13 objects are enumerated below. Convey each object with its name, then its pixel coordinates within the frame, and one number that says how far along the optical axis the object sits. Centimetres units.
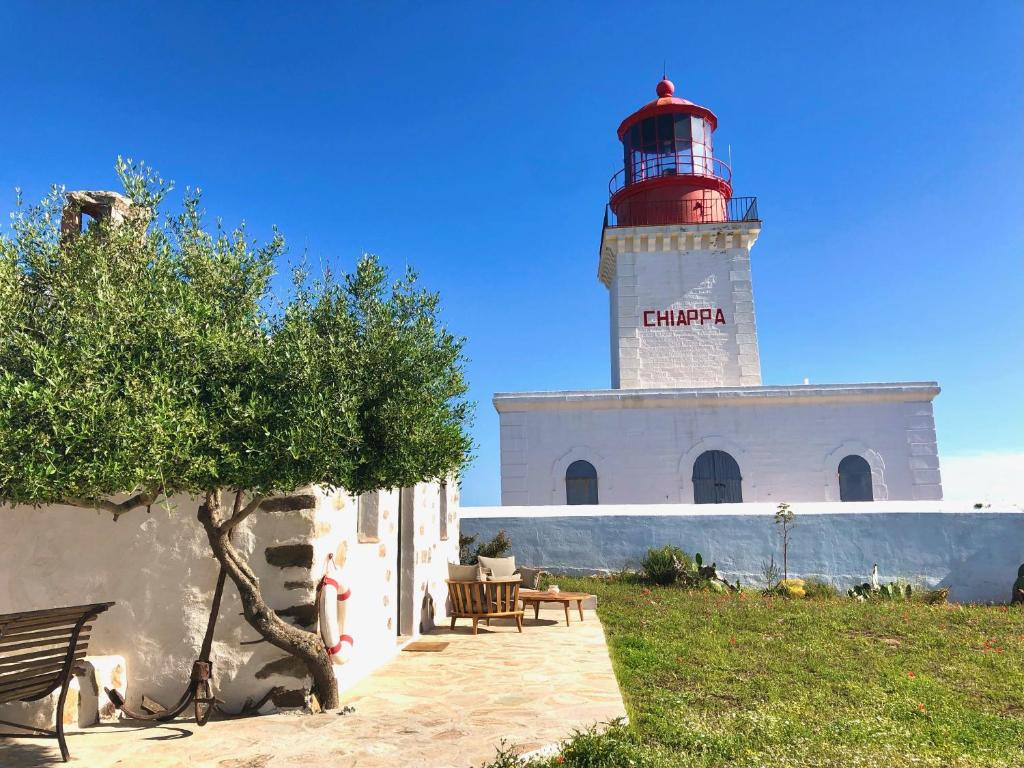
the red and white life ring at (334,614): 622
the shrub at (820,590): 1360
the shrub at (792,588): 1372
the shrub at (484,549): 1422
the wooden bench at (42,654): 496
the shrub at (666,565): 1409
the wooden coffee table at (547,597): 1052
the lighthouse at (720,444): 1952
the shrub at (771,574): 1440
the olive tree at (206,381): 462
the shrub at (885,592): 1353
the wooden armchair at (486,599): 995
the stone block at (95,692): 595
